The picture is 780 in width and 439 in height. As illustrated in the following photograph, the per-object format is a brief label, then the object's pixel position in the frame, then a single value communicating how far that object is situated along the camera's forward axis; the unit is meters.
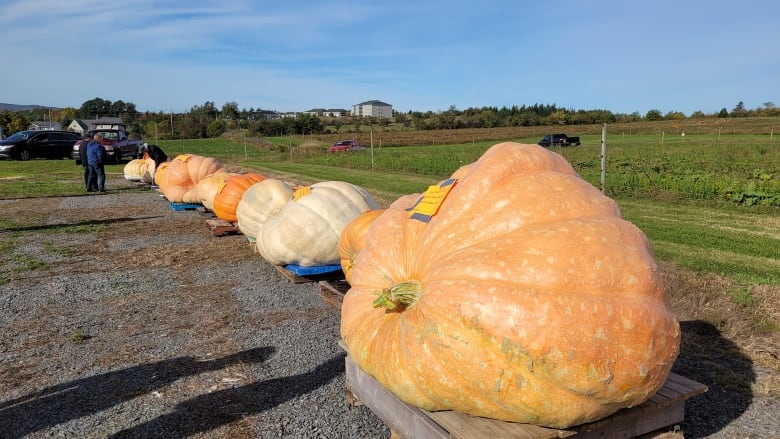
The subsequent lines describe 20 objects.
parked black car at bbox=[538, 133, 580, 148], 47.12
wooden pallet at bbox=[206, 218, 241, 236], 9.70
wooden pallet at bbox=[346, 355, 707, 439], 2.59
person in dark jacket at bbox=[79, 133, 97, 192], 17.52
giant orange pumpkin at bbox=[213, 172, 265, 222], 9.30
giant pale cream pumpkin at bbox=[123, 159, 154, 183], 19.48
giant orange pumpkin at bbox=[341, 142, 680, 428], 2.39
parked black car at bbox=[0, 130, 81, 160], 30.34
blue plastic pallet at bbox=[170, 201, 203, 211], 12.71
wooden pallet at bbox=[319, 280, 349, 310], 5.52
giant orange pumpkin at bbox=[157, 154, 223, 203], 12.77
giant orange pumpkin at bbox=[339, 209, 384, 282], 5.09
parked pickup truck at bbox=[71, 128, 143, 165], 29.34
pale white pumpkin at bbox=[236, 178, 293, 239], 7.71
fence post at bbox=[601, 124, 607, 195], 9.59
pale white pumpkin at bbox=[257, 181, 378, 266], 6.28
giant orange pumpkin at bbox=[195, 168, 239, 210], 10.96
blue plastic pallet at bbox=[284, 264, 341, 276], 6.40
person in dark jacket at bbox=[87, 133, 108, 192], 16.69
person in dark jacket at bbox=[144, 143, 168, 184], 18.53
